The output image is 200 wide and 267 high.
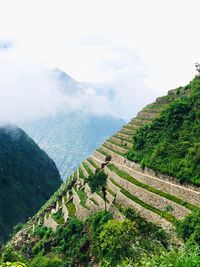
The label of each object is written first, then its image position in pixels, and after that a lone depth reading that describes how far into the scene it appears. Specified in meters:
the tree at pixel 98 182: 26.04
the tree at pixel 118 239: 15.59
